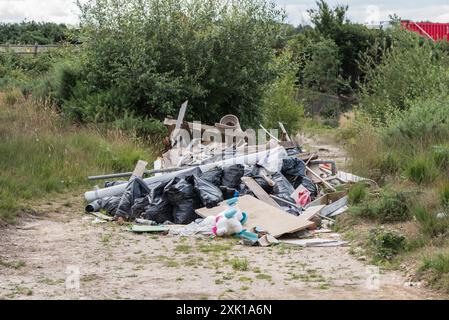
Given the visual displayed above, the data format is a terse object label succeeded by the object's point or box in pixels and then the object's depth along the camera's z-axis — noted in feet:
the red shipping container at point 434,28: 133.43
